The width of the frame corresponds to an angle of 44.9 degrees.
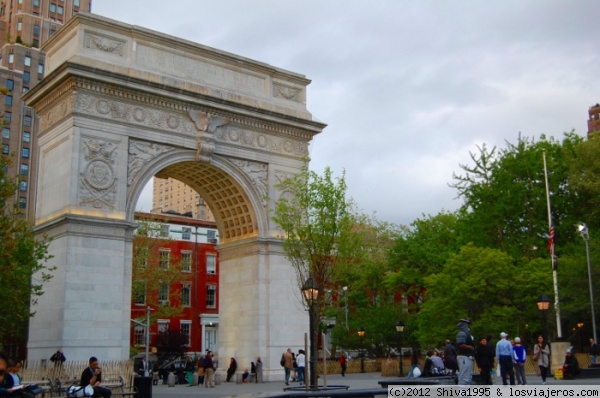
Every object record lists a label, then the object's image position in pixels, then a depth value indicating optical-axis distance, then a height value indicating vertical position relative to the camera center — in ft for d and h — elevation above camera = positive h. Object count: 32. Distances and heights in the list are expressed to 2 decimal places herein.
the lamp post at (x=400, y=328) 132.40 +1.88
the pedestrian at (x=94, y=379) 54.19 -2.70
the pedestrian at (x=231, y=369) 120.26 -4.59
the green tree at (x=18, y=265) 88.63 +10.54
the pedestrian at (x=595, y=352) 107.55 -2.44
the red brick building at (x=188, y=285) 197.98 +16.42
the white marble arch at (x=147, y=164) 101.76 +27.78
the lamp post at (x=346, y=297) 184.20 +10.70
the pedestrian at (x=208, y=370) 112.57 -4.42
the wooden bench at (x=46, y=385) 74.63 -4.25
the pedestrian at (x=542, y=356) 84.64 -2.30
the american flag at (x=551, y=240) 115.98 +15.30
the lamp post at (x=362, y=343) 158.73 -0.94
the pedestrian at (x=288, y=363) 112.68 -3.53
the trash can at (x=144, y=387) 66.34 -4.09
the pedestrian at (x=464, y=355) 63.57 -1.54
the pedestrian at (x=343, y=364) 140.56 -4.78
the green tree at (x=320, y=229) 91.04 +14.08
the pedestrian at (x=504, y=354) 71.82 -1.67
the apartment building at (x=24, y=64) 289.94 +115.95
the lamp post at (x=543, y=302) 94.99 +4.40
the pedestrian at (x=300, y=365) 112.57 -3.91
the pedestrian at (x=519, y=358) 74.28 -2.16
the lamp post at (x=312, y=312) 76.41 +3.03
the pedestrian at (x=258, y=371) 114.52 -4.75
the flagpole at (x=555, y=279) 114.11 +8.88
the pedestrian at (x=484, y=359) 71.31 -2.12
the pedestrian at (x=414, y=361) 90.89 -3.00
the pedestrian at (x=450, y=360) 71.61 -2.17
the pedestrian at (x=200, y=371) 119.66 -4.87
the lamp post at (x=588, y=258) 112.27 +12.04
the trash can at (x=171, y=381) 121.19 -6.44
